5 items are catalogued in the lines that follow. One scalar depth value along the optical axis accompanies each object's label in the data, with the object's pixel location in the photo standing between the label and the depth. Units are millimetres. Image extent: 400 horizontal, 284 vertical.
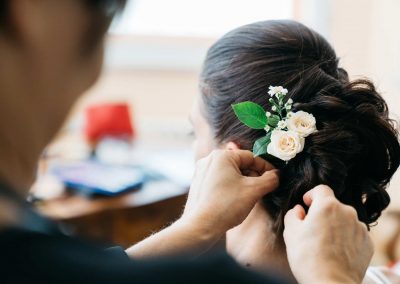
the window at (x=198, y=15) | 2559
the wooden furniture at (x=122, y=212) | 1697
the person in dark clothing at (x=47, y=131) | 421
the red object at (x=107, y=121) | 2070
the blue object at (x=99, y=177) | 1825
